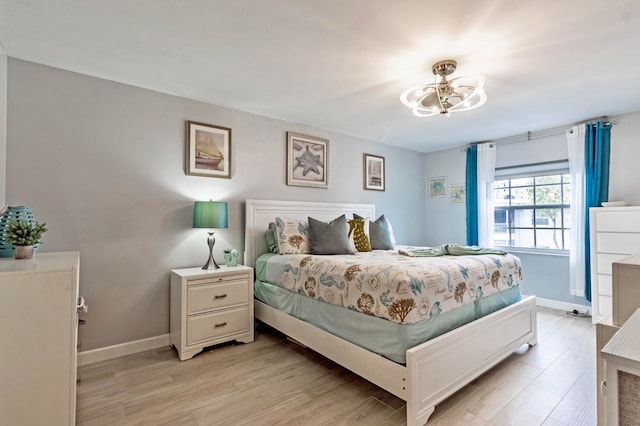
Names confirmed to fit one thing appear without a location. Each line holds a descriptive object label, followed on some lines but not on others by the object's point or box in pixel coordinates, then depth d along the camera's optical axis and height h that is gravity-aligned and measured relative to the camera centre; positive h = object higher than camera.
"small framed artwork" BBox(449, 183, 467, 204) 4.86 +0.37
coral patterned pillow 3.08 -0.21
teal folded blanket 2.62 -0.31
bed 1.68 -0.93
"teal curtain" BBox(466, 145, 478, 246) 4.59 +0.34
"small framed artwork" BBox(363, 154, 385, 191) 4.50 +0.67
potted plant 1.64 -0.12
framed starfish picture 3.69 +0.70
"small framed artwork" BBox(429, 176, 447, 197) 5.14 +0.51
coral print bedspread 1.78 -0.45
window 4.00 +0.11
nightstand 2.54 -0.81
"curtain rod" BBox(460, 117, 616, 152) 3.47 +1.07
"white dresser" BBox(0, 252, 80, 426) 1.28 -0.57
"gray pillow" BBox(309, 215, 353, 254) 3.04 -0.22
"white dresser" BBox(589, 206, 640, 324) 3.05 -0.27
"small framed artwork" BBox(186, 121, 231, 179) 2.96 +0.66
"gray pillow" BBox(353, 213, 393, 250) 3.50 -0.22
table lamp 2.72 +0.01
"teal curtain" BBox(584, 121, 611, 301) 3.49 +0.56
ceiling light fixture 2.28 +1.02
